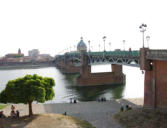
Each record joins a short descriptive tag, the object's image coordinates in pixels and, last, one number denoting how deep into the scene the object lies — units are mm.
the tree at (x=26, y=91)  21688
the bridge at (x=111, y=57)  40059
